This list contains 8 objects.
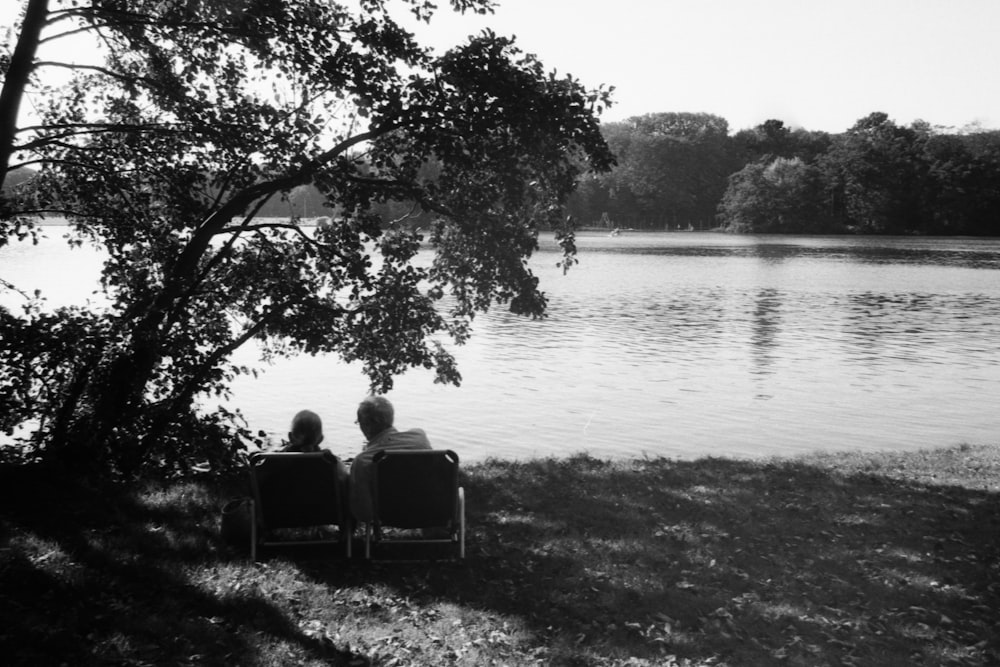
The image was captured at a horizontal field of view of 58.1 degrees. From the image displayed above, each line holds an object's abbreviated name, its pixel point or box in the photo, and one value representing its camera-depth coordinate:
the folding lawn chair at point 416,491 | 6.68
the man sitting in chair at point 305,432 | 7.13
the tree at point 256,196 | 8.95
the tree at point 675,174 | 166.38
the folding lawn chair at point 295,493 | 6.66
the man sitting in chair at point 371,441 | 6.98
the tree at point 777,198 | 150.00
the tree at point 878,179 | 142.88
